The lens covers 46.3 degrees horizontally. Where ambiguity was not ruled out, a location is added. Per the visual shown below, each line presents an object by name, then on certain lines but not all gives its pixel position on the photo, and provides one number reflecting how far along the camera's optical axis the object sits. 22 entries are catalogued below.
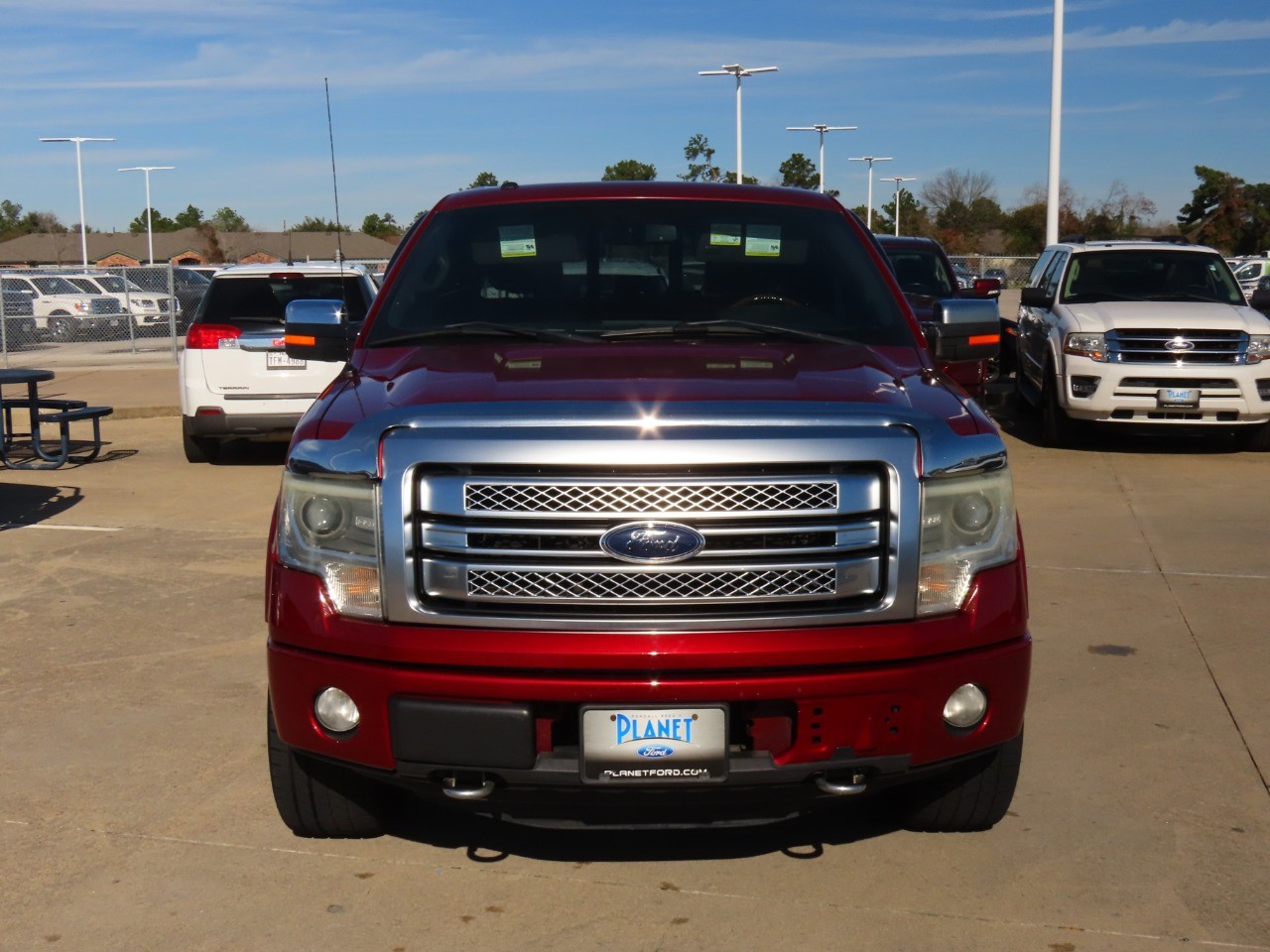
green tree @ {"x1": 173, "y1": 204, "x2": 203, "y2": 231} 126.38
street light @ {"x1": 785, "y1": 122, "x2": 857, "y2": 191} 61.84
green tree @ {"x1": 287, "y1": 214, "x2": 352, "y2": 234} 110.62
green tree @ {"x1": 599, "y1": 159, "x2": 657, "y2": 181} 76.31
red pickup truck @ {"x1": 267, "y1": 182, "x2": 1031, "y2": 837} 3.55
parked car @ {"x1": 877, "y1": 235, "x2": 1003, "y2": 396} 15.48
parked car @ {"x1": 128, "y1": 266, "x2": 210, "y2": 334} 31.00
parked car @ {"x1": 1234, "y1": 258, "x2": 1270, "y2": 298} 36.81
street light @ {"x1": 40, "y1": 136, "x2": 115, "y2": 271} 62.94
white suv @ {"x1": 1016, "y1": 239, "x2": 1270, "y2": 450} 12.52
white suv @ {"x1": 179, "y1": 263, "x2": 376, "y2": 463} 12.03
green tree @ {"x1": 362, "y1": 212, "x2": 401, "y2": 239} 115.94
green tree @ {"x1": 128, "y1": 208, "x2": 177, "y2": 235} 128.12
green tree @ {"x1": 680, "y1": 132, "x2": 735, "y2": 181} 68.38
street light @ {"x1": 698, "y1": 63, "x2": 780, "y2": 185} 46.72
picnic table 12.23
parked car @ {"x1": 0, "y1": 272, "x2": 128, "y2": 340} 30.05
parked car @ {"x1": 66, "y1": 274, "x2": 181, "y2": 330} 32.44
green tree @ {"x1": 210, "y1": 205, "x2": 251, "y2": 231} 124.90
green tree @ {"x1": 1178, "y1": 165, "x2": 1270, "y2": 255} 74.62
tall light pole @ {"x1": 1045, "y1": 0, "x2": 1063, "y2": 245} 25.20
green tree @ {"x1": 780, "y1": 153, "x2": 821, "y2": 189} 93.00
